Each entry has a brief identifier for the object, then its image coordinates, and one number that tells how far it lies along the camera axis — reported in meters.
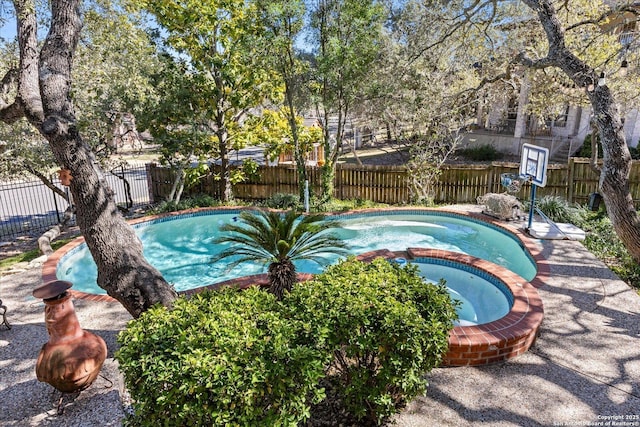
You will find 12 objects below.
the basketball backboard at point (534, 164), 9.52
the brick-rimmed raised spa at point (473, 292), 6.70
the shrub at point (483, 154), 19.98
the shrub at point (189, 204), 12.46
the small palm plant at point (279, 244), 6.53
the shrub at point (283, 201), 12.82
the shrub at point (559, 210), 10.49
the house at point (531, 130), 17.96
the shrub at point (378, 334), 3.54
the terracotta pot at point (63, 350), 4.04
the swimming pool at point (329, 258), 9.04
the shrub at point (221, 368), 2.98
